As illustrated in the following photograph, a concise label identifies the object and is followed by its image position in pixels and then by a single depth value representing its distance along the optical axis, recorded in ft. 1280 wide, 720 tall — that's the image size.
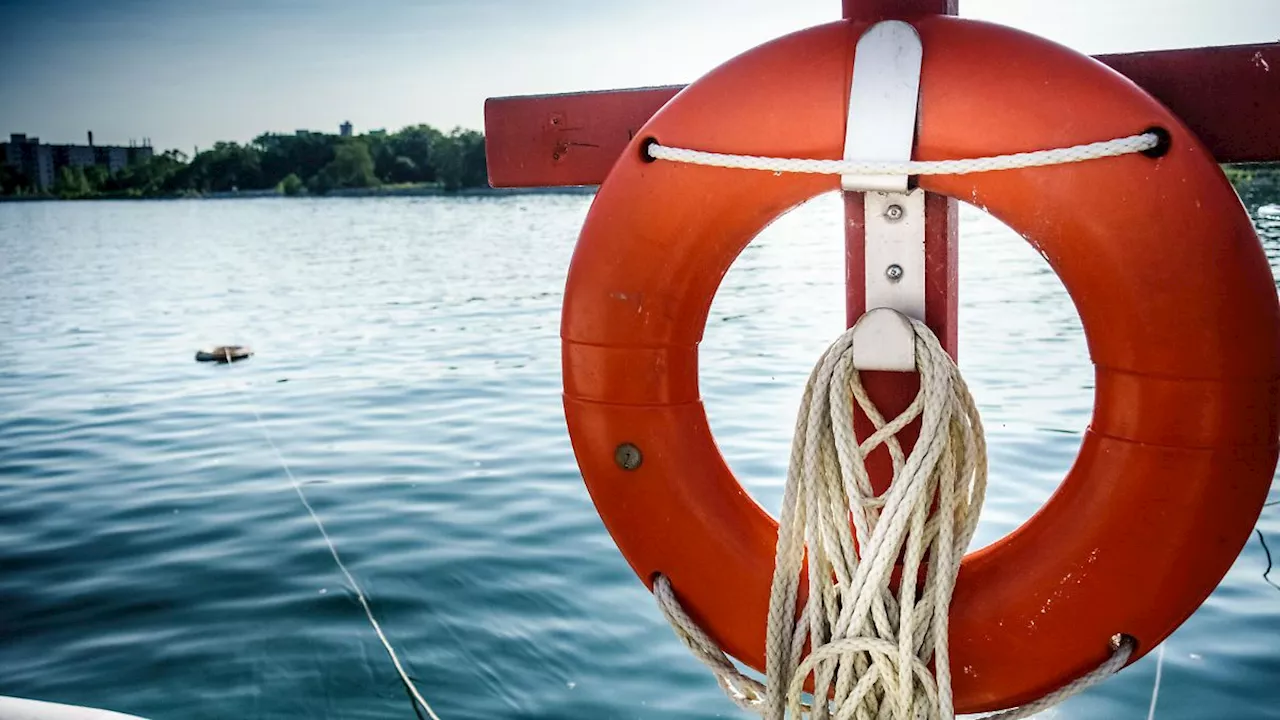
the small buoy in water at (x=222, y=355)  23.70
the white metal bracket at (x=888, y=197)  3.90
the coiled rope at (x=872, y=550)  4.00
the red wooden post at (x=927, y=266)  4.18
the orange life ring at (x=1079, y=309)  3.72
